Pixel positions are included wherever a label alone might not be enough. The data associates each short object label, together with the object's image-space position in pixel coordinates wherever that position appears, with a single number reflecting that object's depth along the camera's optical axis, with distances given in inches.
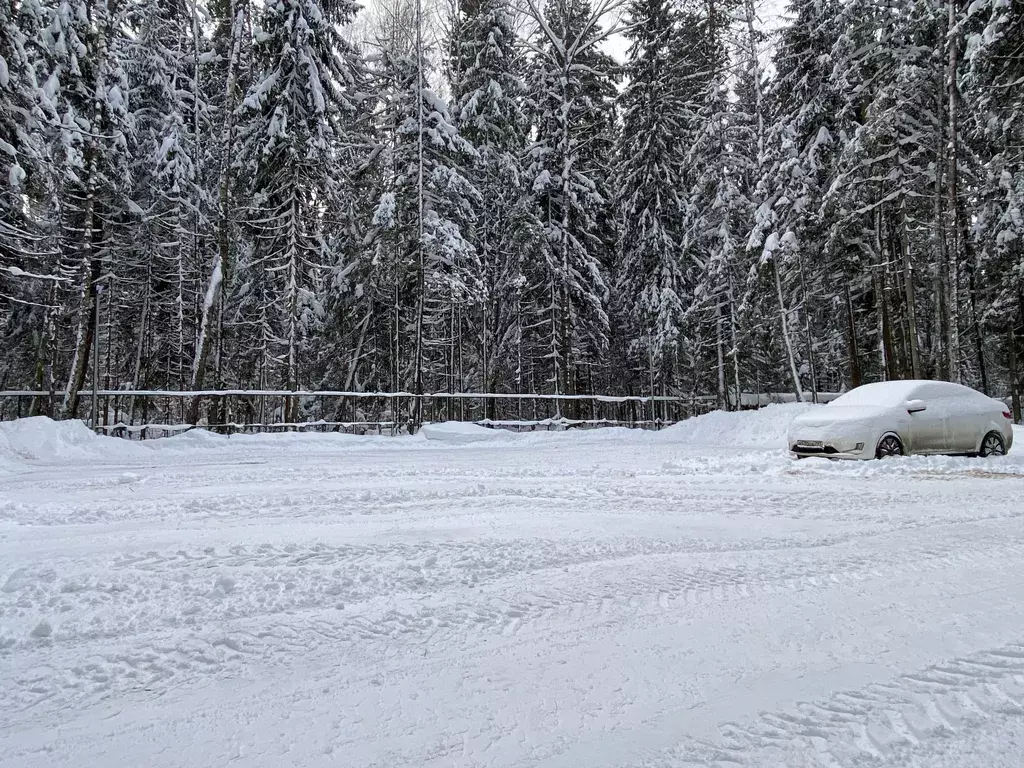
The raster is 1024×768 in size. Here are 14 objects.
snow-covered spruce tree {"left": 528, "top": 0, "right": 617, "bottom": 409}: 976.9
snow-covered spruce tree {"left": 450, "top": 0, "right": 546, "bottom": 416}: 934.4
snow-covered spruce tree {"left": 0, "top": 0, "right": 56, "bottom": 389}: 528.7
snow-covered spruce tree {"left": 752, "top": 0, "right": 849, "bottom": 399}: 920.3
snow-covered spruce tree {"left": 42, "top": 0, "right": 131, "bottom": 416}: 661.3
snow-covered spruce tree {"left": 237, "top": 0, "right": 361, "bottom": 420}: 790.5
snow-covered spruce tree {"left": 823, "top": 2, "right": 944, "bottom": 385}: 770.2
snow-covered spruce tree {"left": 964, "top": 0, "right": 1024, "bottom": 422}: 644.7
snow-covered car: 415.5
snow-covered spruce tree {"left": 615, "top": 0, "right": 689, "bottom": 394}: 1079.6
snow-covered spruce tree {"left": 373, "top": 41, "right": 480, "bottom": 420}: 835.4
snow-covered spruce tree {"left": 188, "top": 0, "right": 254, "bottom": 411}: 795.4
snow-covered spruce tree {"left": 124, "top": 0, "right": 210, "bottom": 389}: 948.6
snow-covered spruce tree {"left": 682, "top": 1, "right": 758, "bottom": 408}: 1051.3
